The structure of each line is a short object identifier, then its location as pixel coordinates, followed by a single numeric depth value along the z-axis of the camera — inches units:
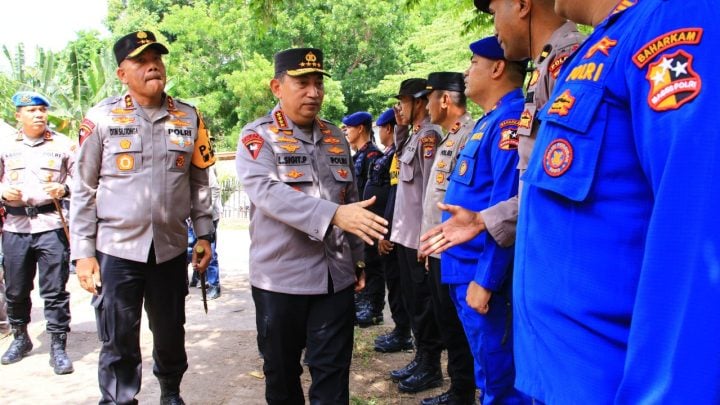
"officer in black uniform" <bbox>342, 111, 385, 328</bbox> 249.4
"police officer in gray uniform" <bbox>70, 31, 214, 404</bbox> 131.3
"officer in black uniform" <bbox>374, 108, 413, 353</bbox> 209.9
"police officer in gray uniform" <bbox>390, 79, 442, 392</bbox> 170.9
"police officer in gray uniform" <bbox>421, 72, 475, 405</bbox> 142.9
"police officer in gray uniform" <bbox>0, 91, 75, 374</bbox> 198.4
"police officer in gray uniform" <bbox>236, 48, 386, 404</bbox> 118.6
